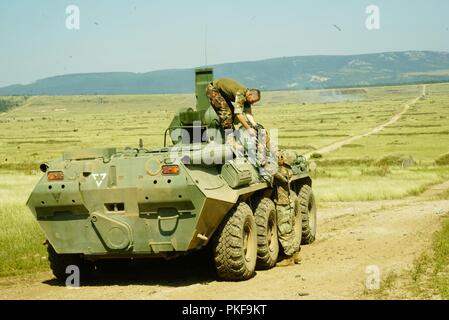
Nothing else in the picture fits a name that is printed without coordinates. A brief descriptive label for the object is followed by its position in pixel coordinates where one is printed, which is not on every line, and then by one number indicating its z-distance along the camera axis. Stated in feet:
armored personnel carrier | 34.45
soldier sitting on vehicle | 40.63
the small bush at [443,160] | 151.33
